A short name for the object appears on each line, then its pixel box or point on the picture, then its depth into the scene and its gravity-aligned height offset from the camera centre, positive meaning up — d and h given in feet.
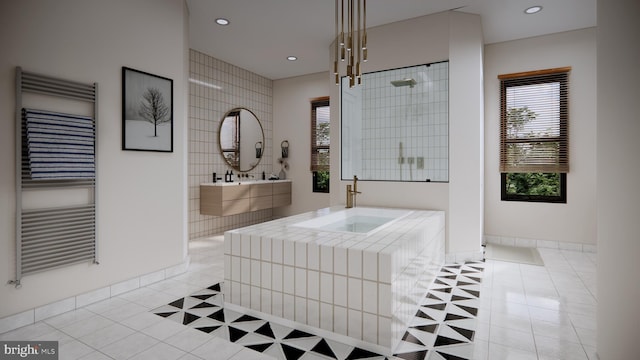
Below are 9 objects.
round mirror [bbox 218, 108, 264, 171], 17.70 +2.26
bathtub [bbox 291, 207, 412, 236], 10.29 -1.32
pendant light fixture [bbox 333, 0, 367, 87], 8.82 +5.92
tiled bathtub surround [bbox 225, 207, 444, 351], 6.23 -2.02
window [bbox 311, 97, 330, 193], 19.74 +2.12
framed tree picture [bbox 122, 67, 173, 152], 9.32 +2.01
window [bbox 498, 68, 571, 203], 14.06 +1.93
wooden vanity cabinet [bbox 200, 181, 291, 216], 15.76 -0.93
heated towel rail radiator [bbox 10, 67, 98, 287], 7.21 -0.19
